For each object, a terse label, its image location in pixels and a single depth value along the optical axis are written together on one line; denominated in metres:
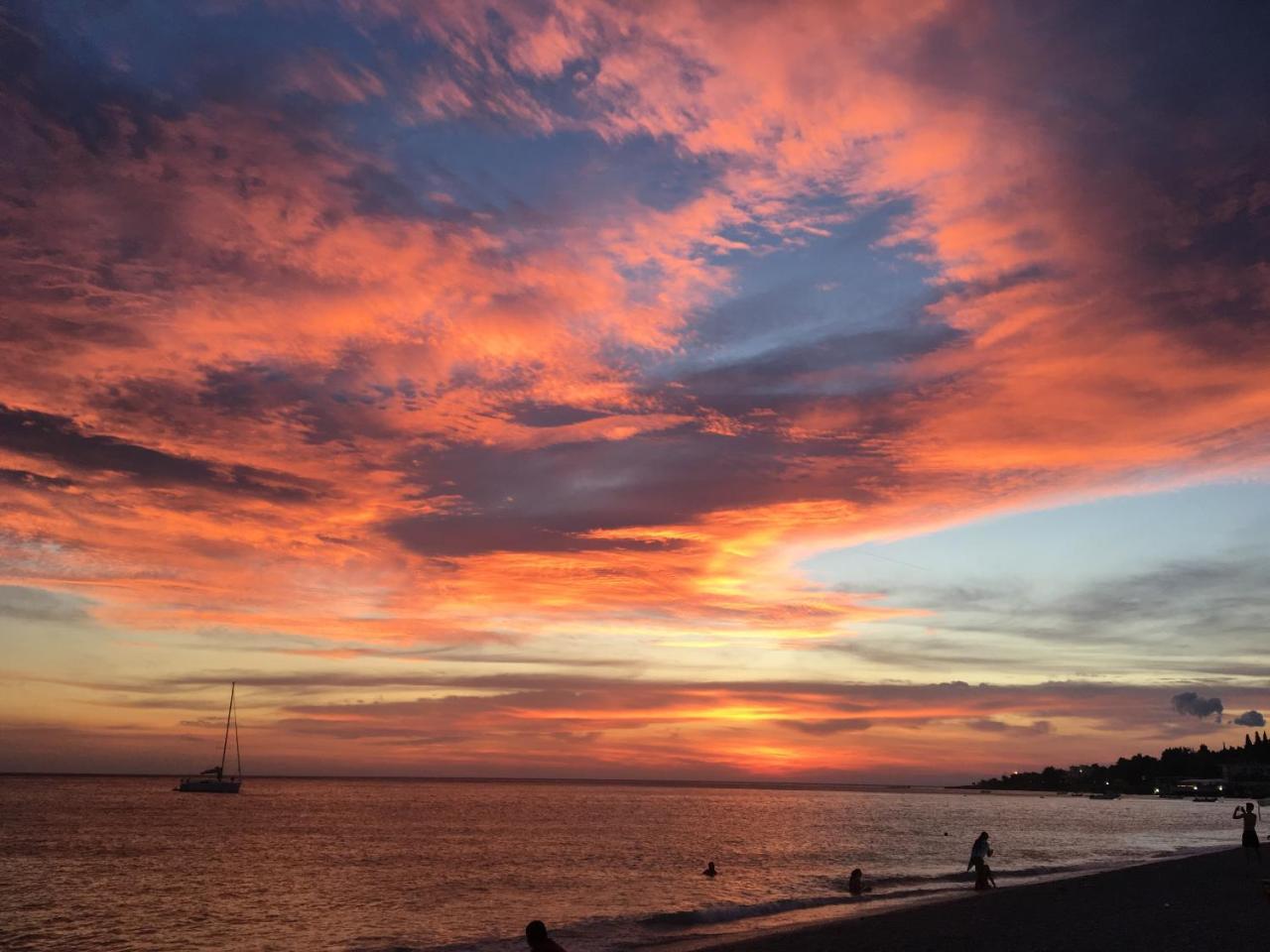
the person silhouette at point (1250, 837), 39.14
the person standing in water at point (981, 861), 41.80
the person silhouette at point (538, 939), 16.08
